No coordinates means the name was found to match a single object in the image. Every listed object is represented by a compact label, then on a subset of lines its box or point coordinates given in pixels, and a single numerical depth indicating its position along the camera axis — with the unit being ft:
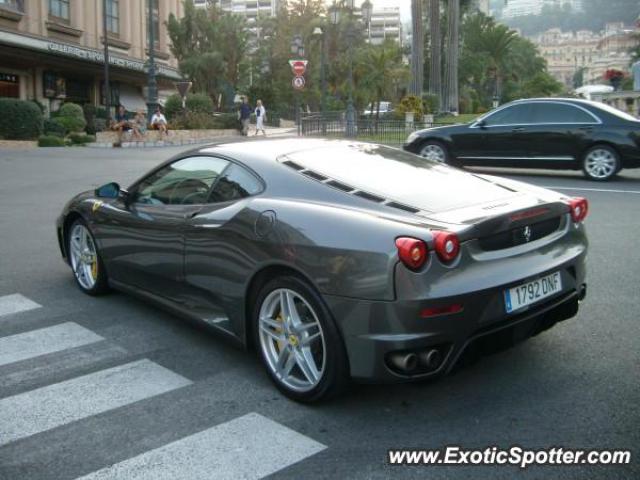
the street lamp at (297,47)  115.85
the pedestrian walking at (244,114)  114.85
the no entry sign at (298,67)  93.85
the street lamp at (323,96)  99.50
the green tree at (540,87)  258.16
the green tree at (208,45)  150.92
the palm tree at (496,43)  226.79
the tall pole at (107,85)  118.93
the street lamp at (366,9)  111.65
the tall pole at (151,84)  101.40
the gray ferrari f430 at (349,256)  10.98
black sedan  43.42
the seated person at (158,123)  96.73
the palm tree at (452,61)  132.67
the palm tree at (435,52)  131.23
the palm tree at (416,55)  121.60
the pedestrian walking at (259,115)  114.11
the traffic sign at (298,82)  91.76
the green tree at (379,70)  161.58
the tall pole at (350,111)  90.27
